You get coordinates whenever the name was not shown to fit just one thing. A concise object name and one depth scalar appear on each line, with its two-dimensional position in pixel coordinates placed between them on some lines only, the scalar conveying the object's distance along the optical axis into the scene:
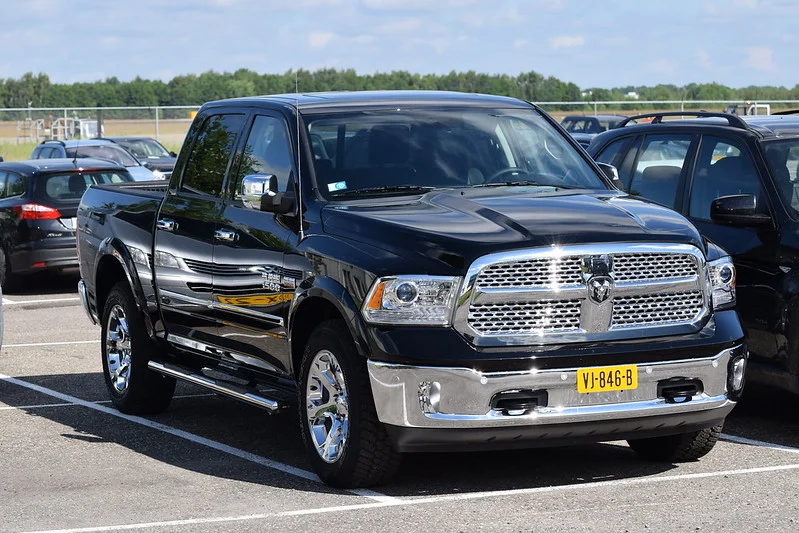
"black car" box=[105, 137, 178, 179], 36.00
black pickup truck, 7.02
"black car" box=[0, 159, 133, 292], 19.14
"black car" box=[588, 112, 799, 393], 8.76
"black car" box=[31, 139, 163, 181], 30.81
